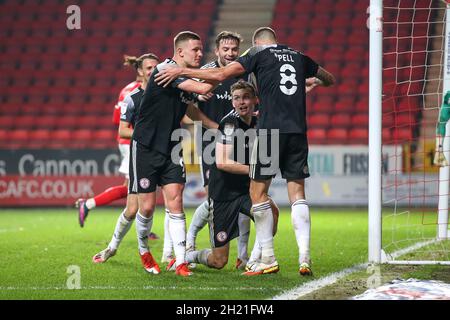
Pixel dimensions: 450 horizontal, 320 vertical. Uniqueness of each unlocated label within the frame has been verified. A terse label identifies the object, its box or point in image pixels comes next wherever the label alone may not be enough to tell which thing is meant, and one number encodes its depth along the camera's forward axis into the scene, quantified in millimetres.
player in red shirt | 19087
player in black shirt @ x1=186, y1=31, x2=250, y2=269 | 14367
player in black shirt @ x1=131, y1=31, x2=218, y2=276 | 13187
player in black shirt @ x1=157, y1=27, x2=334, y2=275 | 12680
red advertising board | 30687
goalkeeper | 16662
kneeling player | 13680
